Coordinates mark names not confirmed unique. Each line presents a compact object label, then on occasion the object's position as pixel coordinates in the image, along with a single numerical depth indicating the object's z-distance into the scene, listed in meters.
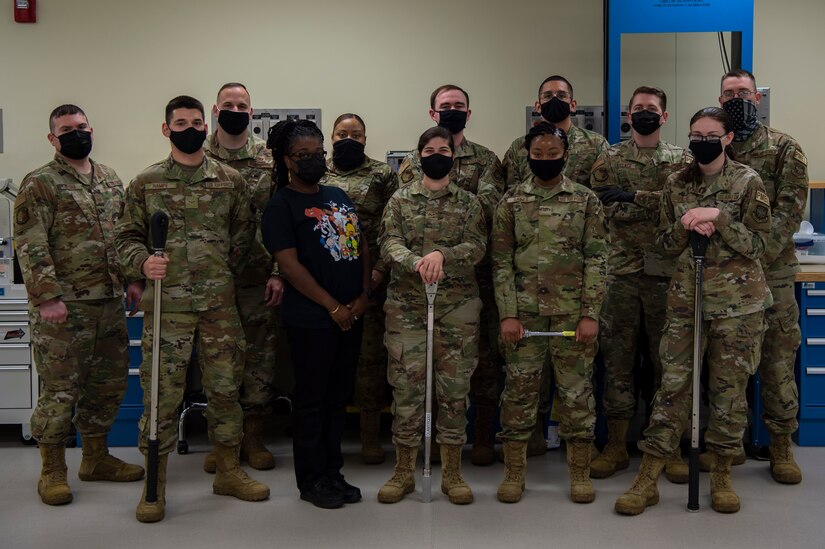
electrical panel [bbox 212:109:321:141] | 5.40
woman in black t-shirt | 3.35
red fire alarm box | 5.38
